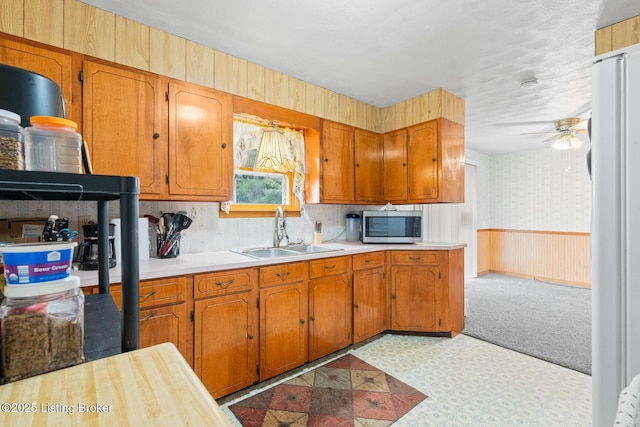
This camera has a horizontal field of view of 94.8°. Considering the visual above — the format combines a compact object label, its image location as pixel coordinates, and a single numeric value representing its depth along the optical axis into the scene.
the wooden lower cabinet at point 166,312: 1.63
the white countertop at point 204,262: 1.56
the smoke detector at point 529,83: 2.64
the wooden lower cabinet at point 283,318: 2.10
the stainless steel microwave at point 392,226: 3.04
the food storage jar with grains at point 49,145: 0.54
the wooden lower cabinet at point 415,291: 2.87
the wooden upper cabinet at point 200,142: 2.01
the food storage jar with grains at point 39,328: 0.44
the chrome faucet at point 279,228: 2.78
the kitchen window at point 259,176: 2.62
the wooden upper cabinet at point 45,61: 1.50
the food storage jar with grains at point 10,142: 0.50
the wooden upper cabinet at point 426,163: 2.93
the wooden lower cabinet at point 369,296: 2.70
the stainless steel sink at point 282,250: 2.49
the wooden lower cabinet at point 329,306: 2.38
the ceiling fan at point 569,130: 3.66
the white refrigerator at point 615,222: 0.88
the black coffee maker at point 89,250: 1.62
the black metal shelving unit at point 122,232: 0.44
